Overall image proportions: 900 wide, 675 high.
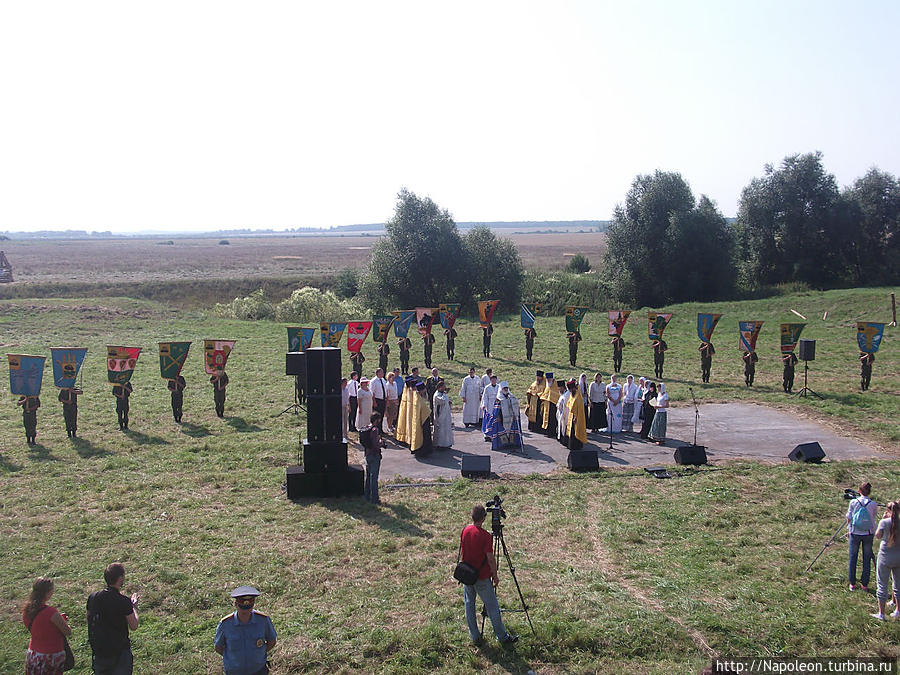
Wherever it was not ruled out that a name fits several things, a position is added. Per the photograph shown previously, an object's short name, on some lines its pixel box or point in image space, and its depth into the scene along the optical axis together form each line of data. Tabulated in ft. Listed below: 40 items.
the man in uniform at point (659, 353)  75.92
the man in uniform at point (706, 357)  73.31
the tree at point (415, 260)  142.10
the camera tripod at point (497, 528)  27.45
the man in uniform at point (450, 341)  89.10
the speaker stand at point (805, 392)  67.57
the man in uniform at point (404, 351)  81.54
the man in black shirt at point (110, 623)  21.67
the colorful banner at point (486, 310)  89.40
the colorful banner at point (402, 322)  81.97
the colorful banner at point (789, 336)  69.67
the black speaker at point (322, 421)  42.98
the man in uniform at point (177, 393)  61.26
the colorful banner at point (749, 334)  70.85
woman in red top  21.09
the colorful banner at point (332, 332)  72.61
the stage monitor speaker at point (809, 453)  48.29
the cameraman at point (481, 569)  25.50
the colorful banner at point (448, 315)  87.86
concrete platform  50.03
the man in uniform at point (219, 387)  62.95
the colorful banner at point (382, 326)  81.00
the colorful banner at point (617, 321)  79.05
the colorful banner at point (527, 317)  87.40
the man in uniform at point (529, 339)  87.92
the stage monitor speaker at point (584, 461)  47.83
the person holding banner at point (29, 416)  54.08
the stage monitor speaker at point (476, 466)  46.42
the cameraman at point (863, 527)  30.14
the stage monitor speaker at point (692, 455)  48.75
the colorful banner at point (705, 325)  73.15
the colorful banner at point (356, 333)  74.43
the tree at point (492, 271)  147.64
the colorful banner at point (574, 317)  81.92
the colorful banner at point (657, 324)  76.59
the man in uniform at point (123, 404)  58.95
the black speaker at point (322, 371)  42.86
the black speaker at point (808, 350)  65.36
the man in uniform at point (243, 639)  20.81
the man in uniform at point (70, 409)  56.44
